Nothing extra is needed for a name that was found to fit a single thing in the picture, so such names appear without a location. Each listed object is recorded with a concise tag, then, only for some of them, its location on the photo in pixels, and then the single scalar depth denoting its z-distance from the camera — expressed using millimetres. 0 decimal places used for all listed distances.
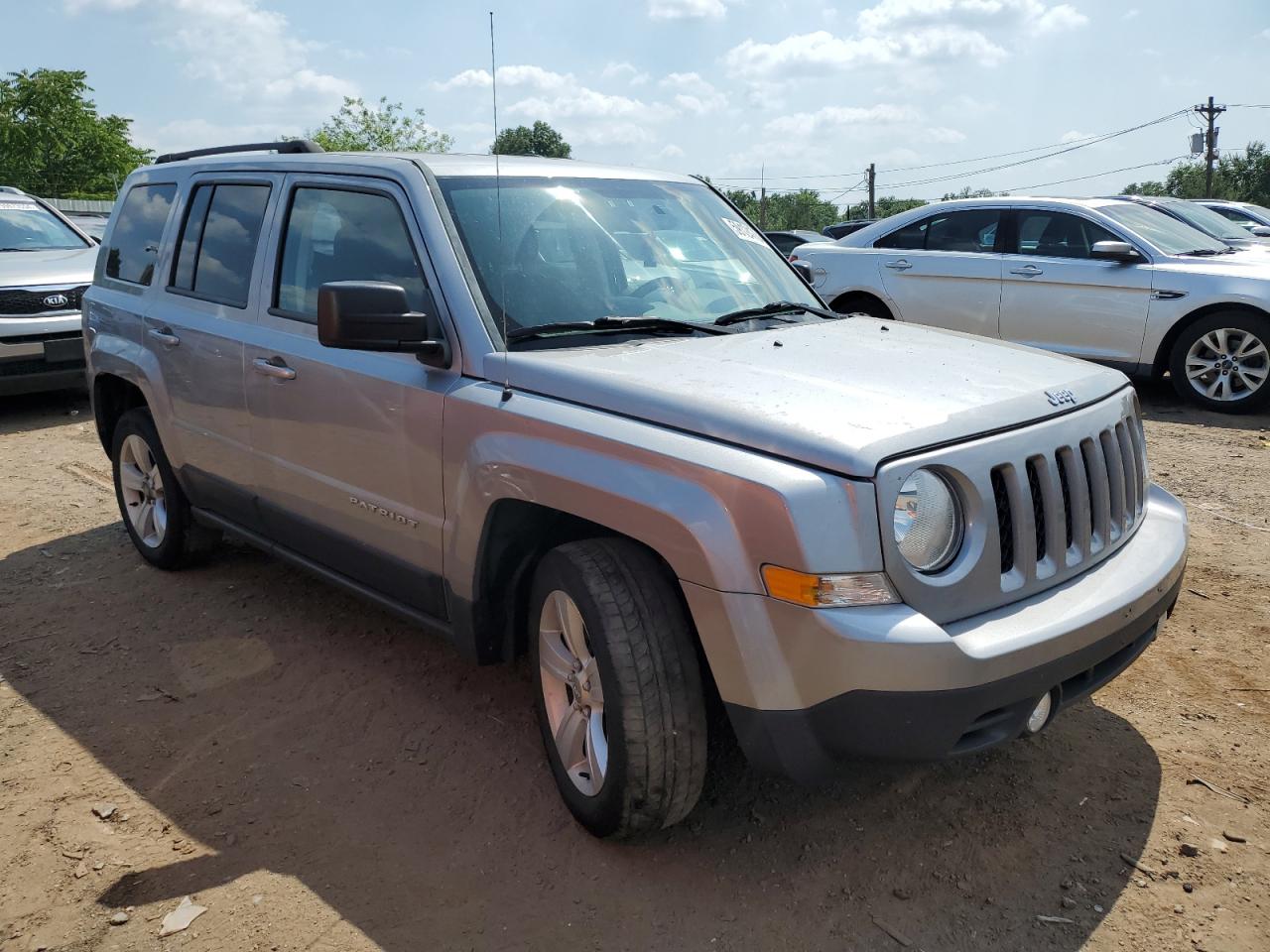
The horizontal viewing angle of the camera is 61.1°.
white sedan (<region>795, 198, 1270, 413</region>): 8297
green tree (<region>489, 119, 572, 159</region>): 53712
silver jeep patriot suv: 2422
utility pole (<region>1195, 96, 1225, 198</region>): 47500
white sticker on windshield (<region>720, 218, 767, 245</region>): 4242
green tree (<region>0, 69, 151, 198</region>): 51500
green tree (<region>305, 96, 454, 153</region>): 46500
